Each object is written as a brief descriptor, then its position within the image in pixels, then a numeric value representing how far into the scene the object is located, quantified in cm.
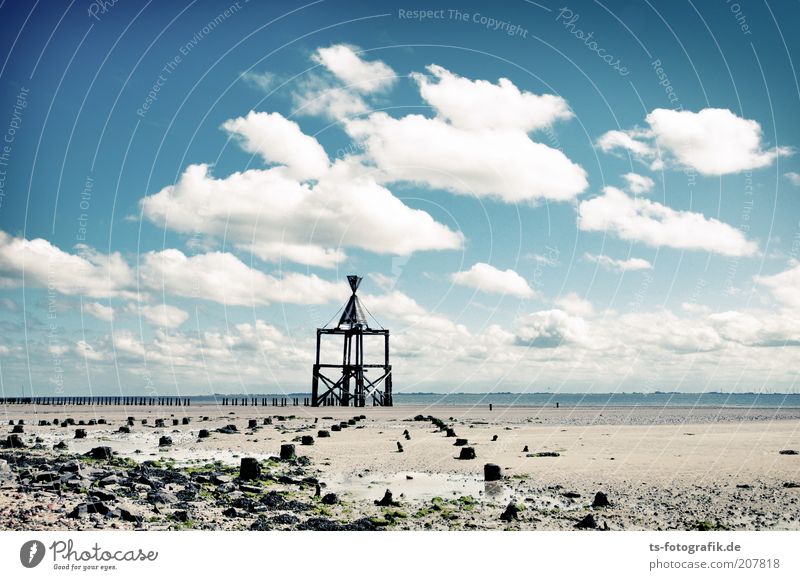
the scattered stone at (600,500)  1355
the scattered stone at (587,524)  1166
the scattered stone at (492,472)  1723
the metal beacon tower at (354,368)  6362
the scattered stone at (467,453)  2184
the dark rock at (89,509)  1137
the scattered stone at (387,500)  1362
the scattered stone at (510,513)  1220
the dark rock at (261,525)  1171
